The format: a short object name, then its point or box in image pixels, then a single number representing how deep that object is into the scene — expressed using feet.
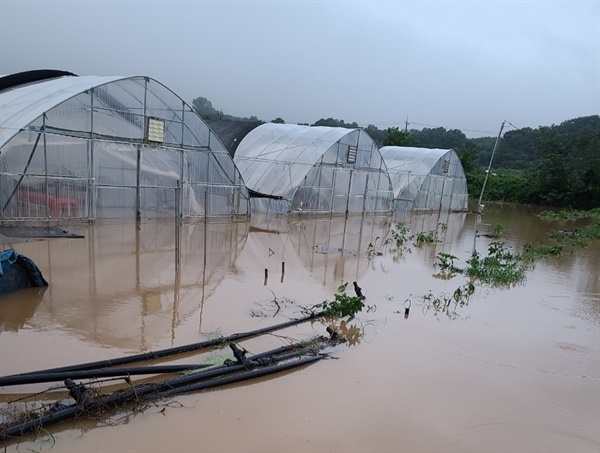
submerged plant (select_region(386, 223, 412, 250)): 57.93
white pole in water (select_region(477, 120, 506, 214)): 116.88
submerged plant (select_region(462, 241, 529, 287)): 41.93
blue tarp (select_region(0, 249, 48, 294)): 26.41
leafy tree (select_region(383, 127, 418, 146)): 161.38
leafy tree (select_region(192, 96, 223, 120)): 313.69
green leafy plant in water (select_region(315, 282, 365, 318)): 27.96
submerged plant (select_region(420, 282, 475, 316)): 32.60
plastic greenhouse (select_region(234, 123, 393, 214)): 73.36
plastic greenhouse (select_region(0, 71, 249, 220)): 44.50
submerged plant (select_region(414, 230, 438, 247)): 61.36
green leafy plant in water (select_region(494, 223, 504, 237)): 79.15
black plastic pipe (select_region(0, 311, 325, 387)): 17.88
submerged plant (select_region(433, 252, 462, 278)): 44.47
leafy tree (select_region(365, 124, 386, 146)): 244.50
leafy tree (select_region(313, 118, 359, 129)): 249.79
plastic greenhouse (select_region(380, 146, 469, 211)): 101.35
